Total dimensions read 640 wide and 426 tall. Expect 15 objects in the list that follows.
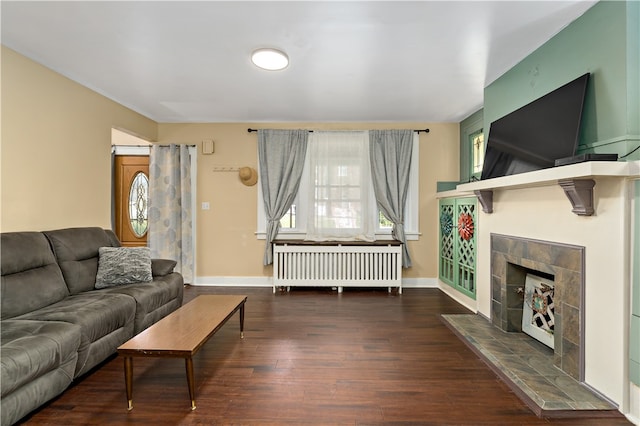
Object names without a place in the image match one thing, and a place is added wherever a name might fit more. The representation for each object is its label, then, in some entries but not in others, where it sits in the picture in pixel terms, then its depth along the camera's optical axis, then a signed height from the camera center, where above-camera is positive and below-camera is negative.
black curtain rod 4.72 +1.22
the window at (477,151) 4.15 +0.82
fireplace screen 2.56 -0.83
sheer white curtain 4.70 +0.43
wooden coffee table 1.80 -0.81
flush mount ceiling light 2.60 +1.30
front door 5.32 +0.21
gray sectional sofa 1.69 -0.72
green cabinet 3.74 -0.42
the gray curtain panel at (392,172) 4.64 +0.58
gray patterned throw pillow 2.96 -0.55
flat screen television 2.12 +0.62
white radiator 4.51 -0.78
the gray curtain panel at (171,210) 4.72 +0.00
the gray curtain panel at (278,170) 4.67 +0.61
